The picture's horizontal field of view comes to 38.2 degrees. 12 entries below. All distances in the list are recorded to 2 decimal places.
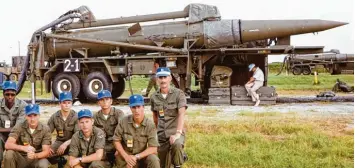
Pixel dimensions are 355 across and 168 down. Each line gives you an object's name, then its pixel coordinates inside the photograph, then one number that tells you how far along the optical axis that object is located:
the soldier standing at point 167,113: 6.18
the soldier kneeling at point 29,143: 5.98
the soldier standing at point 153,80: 15.21
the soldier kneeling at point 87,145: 5.80
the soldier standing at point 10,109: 6.70
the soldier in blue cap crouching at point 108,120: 6.36
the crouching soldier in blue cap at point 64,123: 6.39
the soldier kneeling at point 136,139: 5.76
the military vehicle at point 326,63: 34.44
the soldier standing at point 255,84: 14.15
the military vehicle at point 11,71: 33.56
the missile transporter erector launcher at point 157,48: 14.63
